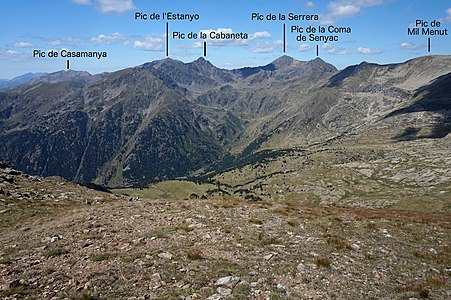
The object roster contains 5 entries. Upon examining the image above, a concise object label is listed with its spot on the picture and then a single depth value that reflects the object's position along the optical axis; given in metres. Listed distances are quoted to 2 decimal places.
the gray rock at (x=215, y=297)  13.79
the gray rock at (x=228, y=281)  15.14
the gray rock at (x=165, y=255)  17.98
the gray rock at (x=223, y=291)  14.27
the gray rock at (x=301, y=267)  16.93
